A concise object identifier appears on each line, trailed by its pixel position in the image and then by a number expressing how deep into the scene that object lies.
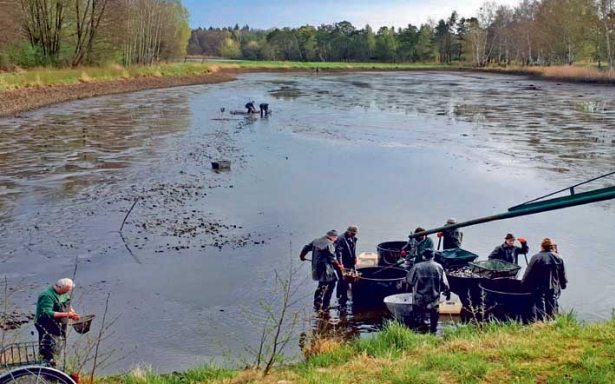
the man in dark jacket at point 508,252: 11.09
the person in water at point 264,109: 38.59
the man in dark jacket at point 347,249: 11.20
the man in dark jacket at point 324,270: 10.30
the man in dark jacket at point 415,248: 10.62
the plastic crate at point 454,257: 11.05
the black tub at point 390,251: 11.55
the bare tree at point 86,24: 58.88
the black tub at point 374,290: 10.20
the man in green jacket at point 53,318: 7.18
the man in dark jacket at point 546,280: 9.41
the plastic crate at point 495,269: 10.34
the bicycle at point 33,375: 4.91
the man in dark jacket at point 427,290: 9.27
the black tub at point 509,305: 9.37
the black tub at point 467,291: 9.89
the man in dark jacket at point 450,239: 12.11
